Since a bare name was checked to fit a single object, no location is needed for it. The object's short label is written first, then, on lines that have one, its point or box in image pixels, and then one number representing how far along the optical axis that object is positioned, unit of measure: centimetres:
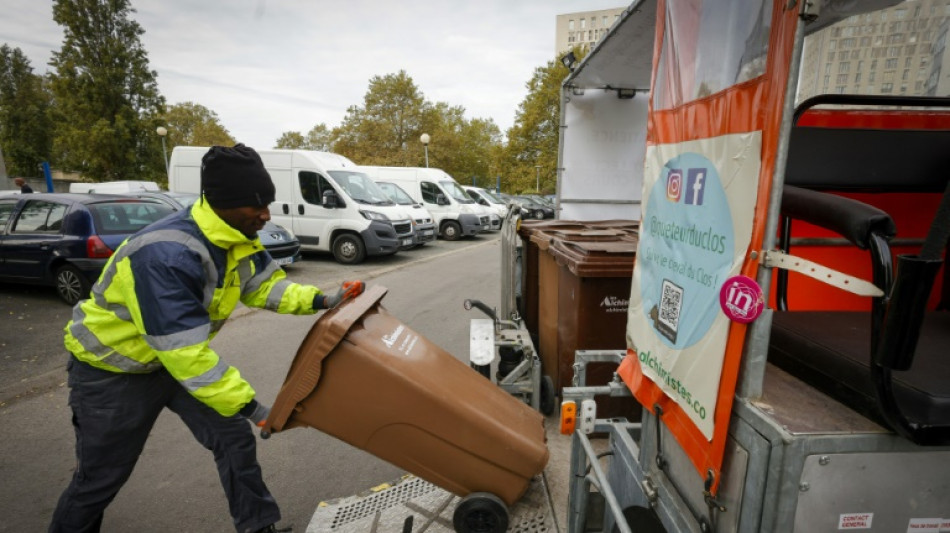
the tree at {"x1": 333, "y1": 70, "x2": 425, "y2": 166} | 3142
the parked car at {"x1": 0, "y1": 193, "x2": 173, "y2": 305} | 679
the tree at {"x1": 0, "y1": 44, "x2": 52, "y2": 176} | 3503
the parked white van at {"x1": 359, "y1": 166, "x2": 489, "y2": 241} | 1600
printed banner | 115
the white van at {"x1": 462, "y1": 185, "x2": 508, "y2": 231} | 1911
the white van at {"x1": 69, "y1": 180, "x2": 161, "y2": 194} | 1538
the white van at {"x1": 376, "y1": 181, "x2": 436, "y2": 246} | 1292
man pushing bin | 188
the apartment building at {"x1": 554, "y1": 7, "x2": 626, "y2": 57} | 7756
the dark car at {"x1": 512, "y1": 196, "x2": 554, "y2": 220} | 2189
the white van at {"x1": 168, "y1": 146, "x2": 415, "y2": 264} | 1070
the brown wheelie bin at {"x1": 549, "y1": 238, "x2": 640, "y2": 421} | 292
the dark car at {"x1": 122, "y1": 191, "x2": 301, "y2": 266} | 847
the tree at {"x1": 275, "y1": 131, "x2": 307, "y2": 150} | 5006
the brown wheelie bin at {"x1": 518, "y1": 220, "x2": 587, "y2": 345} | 455
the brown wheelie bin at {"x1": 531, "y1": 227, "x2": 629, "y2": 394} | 343
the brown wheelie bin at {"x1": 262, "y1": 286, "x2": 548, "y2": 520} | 191
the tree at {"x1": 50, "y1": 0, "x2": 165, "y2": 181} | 2405
